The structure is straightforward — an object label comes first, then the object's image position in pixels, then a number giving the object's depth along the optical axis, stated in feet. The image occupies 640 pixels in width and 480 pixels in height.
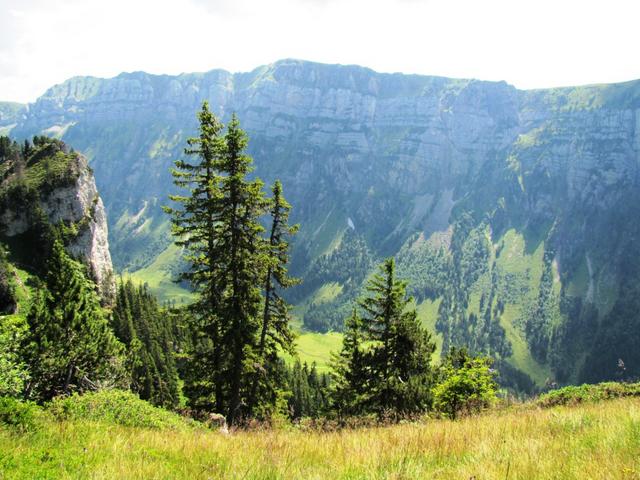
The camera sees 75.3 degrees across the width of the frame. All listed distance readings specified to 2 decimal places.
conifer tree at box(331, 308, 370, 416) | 105.29
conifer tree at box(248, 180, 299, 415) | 83.61
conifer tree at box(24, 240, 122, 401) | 83.35
